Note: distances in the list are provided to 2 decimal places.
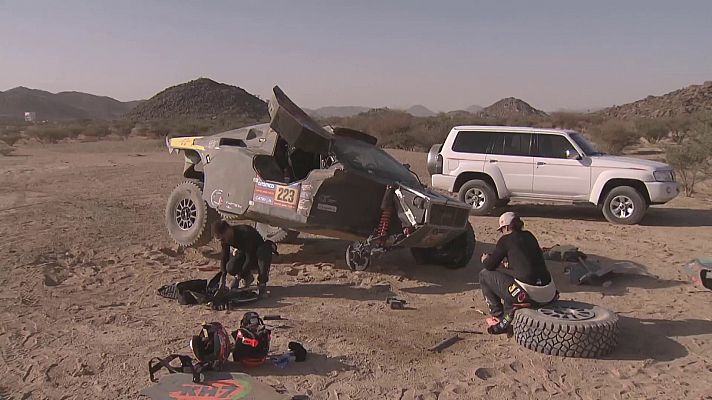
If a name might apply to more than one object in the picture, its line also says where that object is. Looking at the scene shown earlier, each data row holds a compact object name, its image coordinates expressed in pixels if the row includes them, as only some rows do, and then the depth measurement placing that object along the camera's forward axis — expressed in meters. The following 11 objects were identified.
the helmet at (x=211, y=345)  5.02
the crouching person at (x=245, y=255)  6.96
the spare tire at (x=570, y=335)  5.46
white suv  11.92
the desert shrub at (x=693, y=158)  16.02
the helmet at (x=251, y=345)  5.18
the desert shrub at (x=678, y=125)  30.25
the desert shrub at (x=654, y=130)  31.78
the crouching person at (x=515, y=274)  5.98
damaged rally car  7.66
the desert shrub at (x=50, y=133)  35.75
